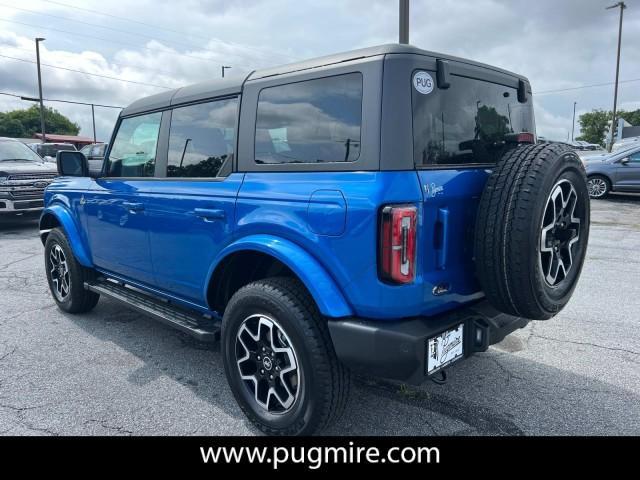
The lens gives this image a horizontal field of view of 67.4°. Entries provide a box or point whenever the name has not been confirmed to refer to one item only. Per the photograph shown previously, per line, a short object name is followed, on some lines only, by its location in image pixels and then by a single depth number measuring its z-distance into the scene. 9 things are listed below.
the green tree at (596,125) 62.28
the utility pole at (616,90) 33.22
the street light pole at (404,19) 8.44
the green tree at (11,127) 69.53
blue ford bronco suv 2.17
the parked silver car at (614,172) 12.57
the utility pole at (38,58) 32.59
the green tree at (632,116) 74.72
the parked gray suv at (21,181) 8.95
